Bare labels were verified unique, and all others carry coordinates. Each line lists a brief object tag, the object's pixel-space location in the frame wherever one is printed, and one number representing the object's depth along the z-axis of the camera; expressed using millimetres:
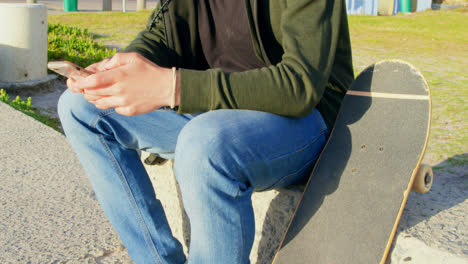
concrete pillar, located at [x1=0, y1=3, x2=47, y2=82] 5902
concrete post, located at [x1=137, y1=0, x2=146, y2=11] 13612
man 1447
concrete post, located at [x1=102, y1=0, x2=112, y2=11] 14688
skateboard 1537
